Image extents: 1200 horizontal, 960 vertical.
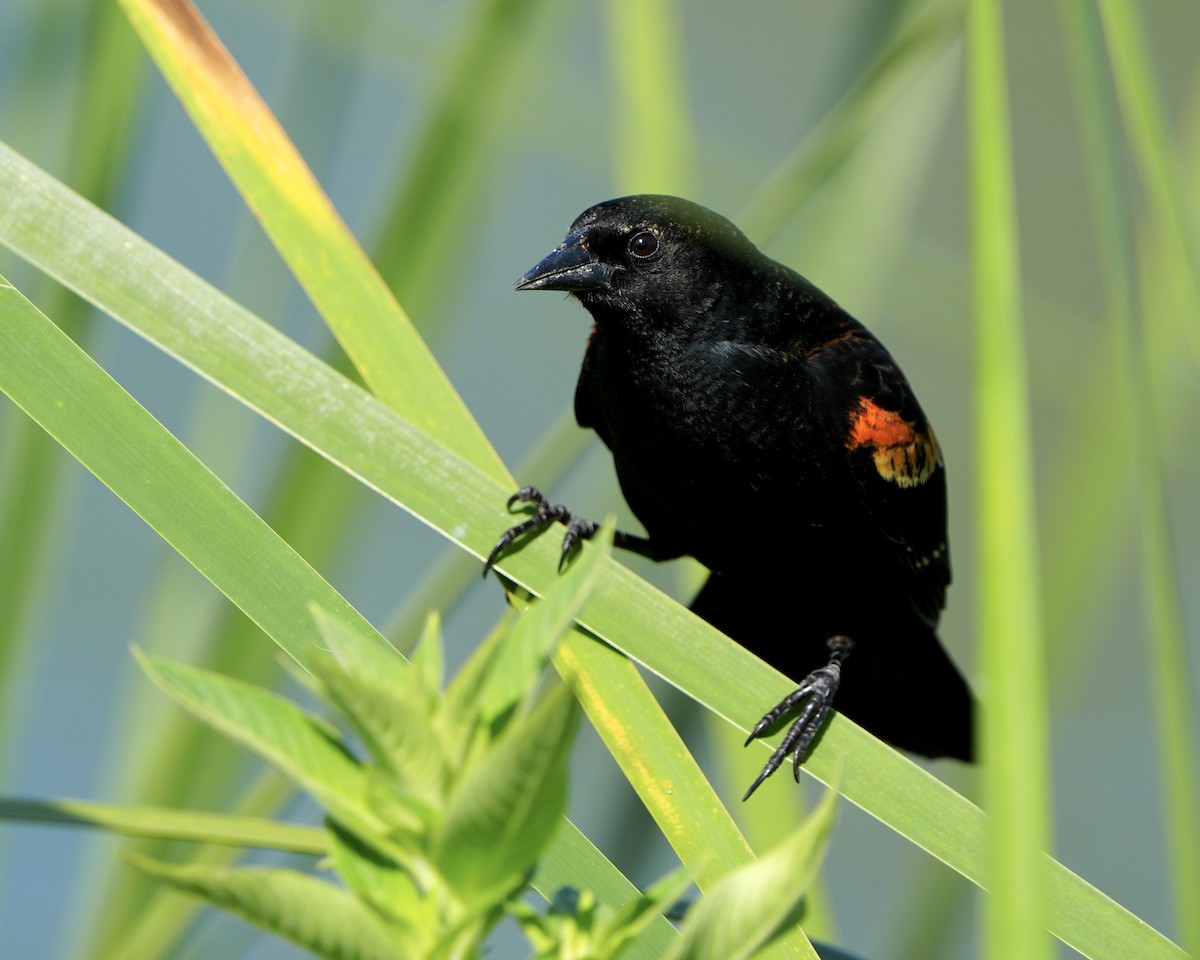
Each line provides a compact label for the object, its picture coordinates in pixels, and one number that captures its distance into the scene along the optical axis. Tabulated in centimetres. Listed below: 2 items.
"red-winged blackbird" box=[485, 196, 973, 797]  537
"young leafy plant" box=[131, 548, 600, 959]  259
